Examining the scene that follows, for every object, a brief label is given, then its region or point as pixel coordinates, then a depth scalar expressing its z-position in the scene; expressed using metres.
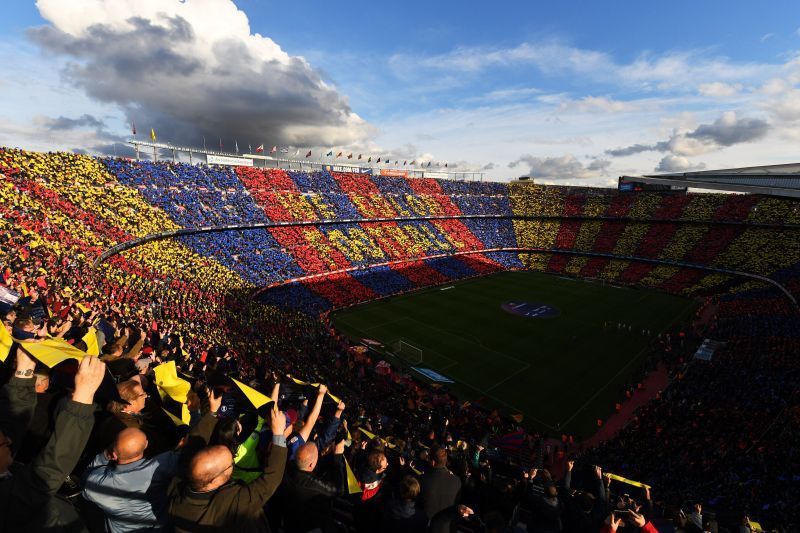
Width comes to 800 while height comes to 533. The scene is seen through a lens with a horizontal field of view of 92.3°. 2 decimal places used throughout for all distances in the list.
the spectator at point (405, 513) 4.50
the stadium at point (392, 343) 4.52
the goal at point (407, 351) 30.70
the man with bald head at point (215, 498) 3.14
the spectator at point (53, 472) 2.95
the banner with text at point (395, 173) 88.14
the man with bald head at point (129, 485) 3.42
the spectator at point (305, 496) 4.35
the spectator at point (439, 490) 5.28
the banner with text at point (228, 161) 63.03
